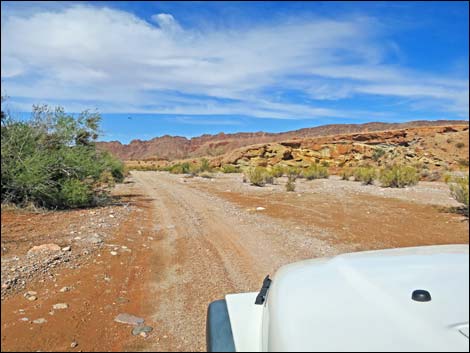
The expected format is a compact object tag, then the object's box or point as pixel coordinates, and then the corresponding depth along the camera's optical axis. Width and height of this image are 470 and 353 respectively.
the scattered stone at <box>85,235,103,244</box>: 3.13
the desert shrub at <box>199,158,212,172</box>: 19.02
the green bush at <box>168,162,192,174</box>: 21.97
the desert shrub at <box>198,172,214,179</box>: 16.92
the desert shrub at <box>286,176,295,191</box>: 9.50
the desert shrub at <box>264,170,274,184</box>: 11.92
